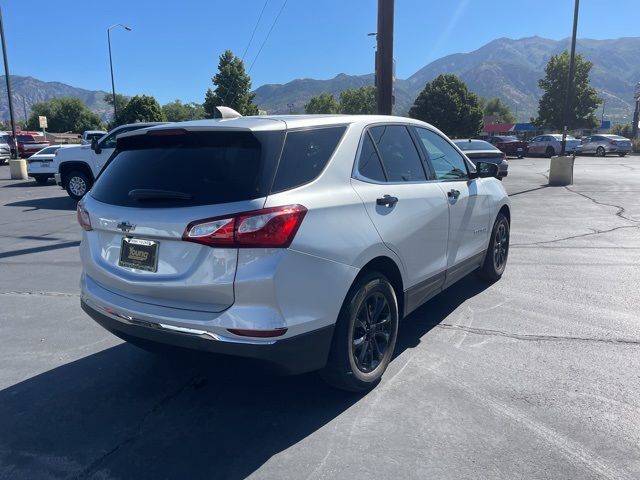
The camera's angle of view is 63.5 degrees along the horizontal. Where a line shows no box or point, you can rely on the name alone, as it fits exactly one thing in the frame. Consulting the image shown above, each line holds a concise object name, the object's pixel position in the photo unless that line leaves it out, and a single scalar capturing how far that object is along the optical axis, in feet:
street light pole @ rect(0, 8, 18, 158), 72.90
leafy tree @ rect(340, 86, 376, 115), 364.58
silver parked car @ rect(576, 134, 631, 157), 116.26
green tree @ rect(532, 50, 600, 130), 176.24
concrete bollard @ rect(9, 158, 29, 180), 75.54
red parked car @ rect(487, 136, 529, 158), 119.34
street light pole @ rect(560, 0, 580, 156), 55.72
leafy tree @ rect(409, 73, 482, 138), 181.37
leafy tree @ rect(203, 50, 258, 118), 149.19
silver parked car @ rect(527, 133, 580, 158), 113.29
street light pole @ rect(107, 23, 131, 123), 138.82
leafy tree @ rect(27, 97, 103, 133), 326.03
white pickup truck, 44.70
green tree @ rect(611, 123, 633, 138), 194.99
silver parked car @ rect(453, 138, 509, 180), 51.37
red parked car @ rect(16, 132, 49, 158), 99.71
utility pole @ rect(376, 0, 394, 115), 31.78
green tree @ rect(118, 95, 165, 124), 183.93
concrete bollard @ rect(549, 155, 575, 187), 56.13
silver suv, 9.16
